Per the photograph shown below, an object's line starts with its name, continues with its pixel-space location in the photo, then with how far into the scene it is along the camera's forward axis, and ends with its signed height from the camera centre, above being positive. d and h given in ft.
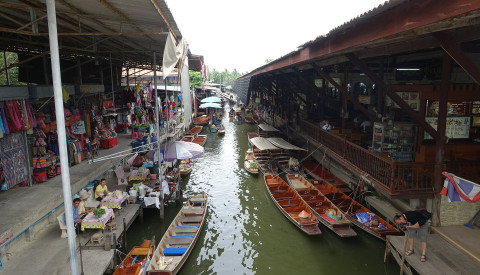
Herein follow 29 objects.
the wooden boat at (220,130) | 97.76 -11.20
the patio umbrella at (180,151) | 38.39 -7.22
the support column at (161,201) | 37.28 -13.34
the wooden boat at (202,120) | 110.63 -8.94
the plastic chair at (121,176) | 41.52 -11.16
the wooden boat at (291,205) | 34.35 -14.57
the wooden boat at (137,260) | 25.22 -14.60
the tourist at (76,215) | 28.71 -11.49
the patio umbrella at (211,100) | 113.10 -1.39
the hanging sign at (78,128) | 40.91 -4.25
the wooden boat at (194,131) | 90.49 -10.79
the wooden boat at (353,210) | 31.50 -14.09
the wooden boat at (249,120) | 121.99 -9.86
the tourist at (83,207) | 29.67 -11.02
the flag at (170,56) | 20.86 +2.91
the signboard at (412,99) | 32.07 -0.41
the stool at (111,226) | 29.87 -13.08
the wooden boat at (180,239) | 26.63 -14.86
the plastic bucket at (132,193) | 37.11 -12.01
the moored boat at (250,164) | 56.49 -13.43
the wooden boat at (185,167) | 54.65 -13.33
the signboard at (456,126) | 30.01 -3.14
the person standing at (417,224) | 24.22 -10.57
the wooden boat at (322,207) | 33.01 -14.05
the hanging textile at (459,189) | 22.59 -7.53
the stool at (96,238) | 27.32 -12.99
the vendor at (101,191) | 33.40 -10.65
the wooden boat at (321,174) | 45.27 -13.38
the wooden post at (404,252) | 24.69 -13.29
